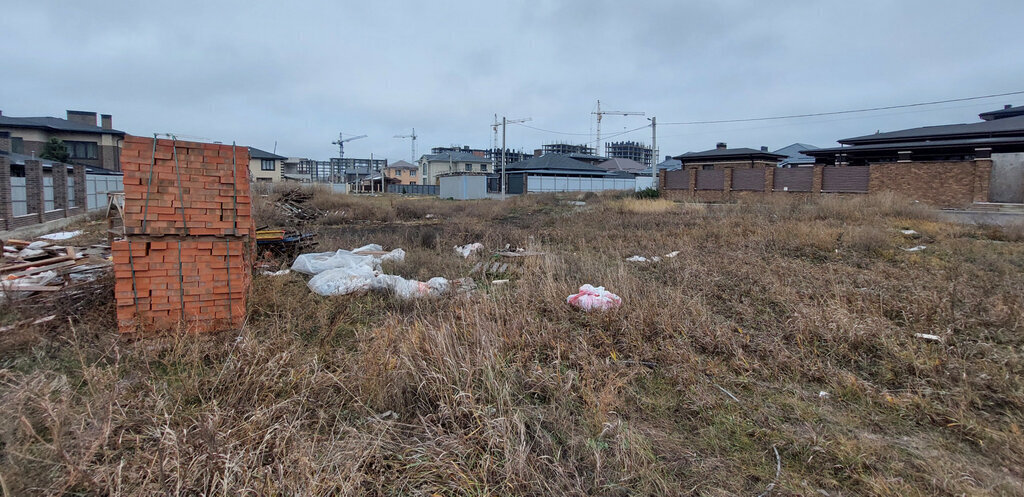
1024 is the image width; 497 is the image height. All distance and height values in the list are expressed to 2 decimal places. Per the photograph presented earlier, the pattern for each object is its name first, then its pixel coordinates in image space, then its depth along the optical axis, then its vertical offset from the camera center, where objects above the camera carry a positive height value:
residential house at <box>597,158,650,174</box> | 62.91 +7.38
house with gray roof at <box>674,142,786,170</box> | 31.38 +4.16
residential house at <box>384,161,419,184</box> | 74.06 +7.13
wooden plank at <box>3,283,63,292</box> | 5.01 -0.77
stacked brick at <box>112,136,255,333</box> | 4.21 -0.18
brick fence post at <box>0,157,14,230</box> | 11.75 +0.57
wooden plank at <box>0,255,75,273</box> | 6.11 -0.63
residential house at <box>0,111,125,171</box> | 30.27 +5.55
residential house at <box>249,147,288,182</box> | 52.27 +5.92
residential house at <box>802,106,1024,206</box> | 17.81 +2.63
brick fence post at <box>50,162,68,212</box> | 15.44 +1.08
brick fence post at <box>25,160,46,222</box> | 13.43 +0.85
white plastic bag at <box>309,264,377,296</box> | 5.97 -0.84
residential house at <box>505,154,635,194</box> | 42.94 +4.02
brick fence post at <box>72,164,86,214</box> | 17.83 +1.02
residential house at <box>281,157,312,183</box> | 77.51 +8.90
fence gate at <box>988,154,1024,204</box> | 18.89 +1.57
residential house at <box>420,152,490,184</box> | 65.51 +7.64
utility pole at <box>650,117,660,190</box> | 29.16 +4.69
